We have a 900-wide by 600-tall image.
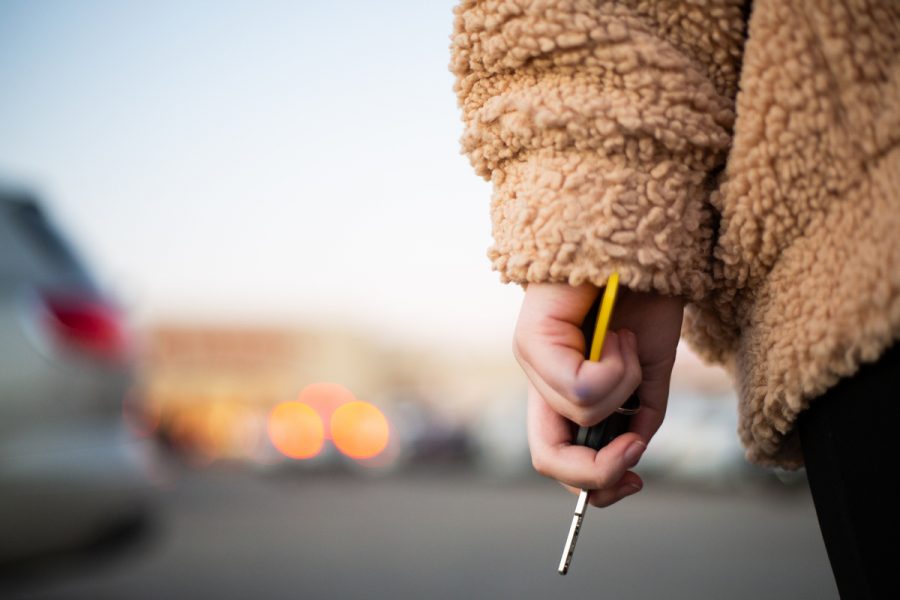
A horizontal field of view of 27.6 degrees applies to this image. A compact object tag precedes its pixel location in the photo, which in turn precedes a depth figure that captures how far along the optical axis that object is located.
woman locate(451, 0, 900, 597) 0.69
